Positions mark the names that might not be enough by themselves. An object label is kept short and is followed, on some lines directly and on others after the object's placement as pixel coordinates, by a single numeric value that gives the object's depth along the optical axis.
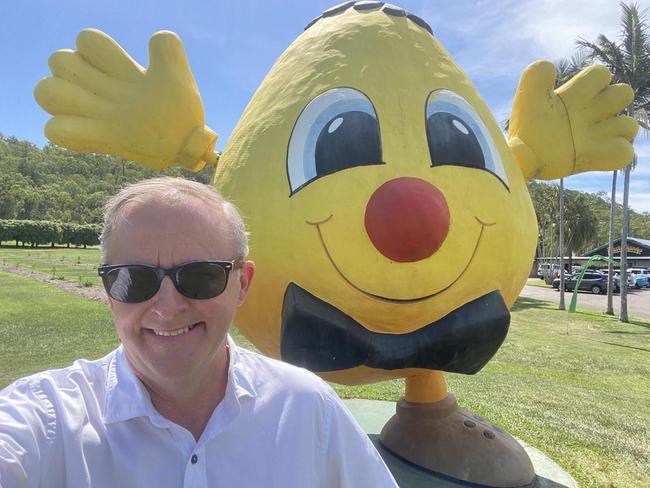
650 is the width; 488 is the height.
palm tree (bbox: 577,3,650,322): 17.36
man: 1.17
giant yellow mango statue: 2.64
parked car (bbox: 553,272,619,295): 29.73
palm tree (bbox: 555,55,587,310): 18.14
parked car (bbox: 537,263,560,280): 38.60
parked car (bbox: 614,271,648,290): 33.25
